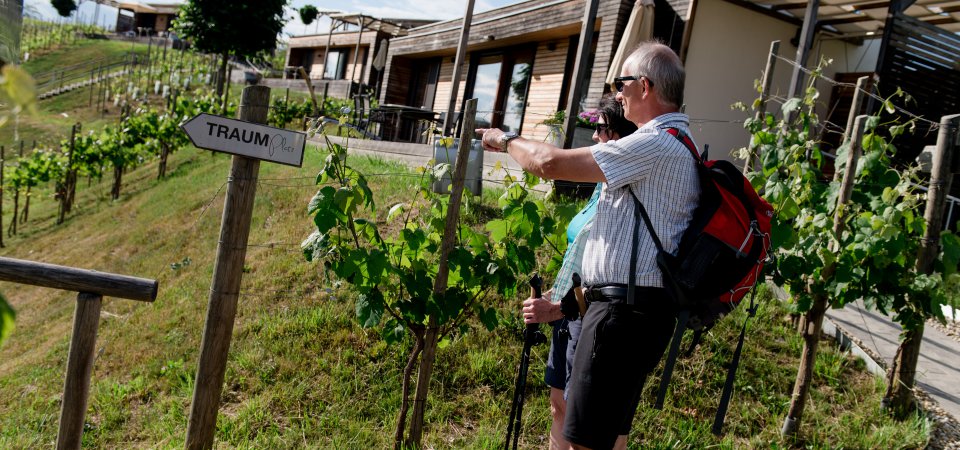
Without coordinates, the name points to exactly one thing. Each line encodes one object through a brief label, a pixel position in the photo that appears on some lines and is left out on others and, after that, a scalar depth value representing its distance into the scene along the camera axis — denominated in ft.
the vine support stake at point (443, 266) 11.37
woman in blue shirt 9.12
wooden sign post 11.68
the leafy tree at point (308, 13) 135.74
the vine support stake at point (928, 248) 14.84
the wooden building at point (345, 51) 76.48
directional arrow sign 10.53
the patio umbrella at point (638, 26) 29.07
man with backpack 7.34
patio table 47.28
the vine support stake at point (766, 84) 16.93
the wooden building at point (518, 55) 36.91
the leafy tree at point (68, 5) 166.40
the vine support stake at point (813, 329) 14.51
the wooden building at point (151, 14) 173.06
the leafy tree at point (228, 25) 70.95
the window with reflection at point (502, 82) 49.62
